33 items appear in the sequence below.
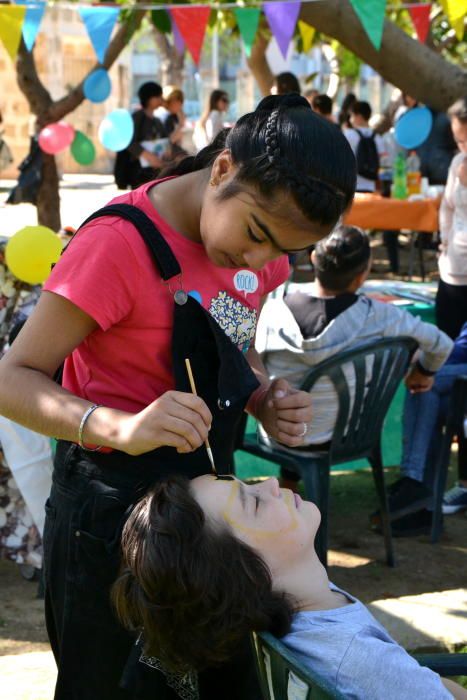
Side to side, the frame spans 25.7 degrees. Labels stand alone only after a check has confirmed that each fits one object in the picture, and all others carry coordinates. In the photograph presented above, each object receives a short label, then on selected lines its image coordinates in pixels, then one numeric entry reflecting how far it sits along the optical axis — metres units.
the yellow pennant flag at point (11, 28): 6.43
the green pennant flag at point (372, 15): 6.12
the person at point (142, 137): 10.28
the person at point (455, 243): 5.10
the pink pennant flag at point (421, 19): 8.29
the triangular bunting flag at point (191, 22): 7.38
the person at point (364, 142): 10.56
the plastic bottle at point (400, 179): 9.15
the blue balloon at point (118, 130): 9.69
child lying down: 1.70
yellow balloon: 3.58
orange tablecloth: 8.88
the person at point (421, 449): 4.54
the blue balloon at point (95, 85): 8.79
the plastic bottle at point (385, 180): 11.62
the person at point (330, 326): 4.02
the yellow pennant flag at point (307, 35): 9.60
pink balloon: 8.64
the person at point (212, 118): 12.40
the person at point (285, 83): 8.96
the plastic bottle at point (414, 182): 9.15
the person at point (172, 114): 11.58
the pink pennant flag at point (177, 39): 9.90
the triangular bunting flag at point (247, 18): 7.18
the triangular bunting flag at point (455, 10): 5.98
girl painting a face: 1.73
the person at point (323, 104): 10.07
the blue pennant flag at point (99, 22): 7.14
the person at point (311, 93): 10.96
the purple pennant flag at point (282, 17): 6.68
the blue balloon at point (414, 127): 9.68
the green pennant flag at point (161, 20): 8.76
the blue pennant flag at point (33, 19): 6.71
